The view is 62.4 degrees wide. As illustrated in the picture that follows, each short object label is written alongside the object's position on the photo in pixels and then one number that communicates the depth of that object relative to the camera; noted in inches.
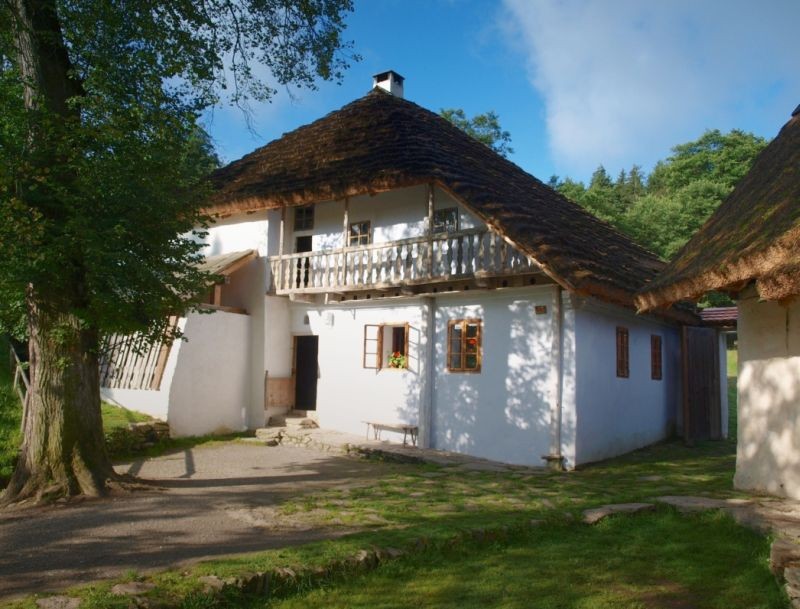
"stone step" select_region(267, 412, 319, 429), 530.3
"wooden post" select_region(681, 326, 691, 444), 525.7
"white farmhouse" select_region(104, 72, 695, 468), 412.5
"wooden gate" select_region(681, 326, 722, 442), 533.0
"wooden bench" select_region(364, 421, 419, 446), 468.1
